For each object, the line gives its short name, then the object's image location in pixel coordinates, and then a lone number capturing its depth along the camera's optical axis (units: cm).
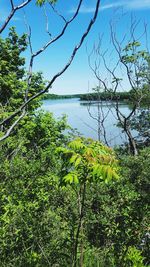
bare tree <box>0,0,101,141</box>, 202
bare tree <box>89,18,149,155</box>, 1090
